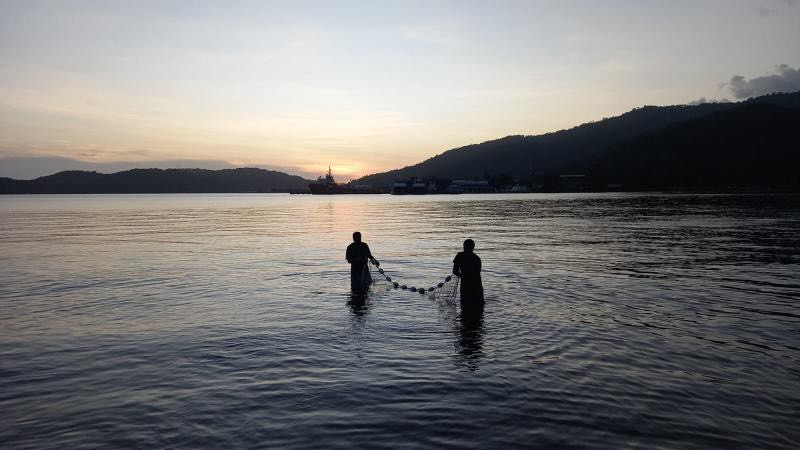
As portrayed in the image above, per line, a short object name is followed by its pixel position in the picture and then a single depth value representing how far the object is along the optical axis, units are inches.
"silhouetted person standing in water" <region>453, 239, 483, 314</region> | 584.4
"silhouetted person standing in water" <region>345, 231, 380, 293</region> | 729.6
